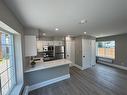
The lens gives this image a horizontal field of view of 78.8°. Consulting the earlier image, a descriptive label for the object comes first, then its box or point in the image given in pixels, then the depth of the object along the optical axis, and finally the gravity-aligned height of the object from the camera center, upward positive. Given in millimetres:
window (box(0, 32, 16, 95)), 1617 -411
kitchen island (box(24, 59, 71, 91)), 2928 -1222
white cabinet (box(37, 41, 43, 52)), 5336 -54
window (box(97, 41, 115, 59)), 5930 -298
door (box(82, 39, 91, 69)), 5262 -533
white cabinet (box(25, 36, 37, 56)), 2805 -8
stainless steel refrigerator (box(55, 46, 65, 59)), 5654 -470
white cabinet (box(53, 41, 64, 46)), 5669 +195
